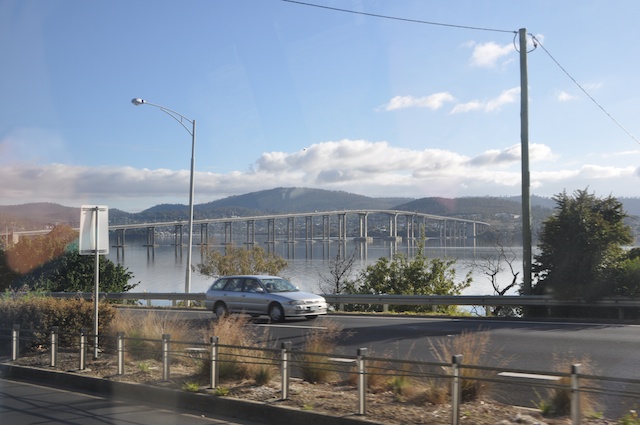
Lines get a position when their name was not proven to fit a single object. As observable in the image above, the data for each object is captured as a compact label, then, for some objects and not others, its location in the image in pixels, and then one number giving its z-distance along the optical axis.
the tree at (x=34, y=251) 36.50
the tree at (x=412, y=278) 31.44
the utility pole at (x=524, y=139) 21.14
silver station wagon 19.06
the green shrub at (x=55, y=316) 13.70
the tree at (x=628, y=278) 17.92
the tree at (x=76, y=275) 33.38
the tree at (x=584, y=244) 18.55
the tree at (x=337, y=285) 34.01
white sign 12.52
